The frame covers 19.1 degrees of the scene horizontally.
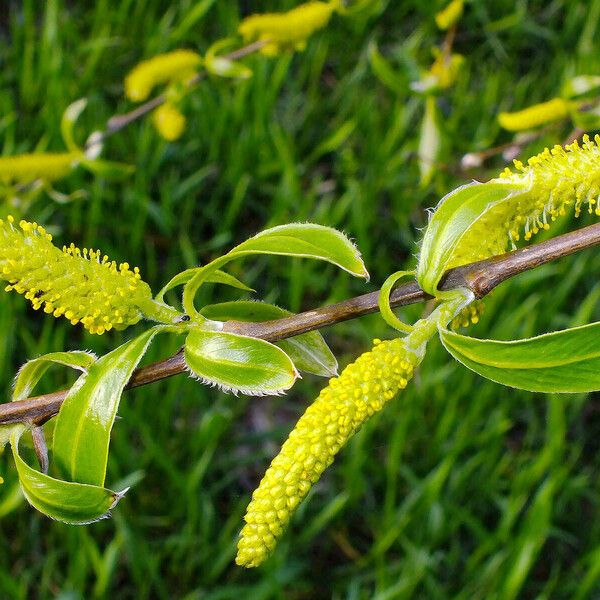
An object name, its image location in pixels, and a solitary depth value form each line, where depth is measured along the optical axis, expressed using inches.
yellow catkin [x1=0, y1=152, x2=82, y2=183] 15.2
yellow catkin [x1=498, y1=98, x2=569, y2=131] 15.1
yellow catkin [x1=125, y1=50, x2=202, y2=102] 16.6
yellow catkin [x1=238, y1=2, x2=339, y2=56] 16.1
